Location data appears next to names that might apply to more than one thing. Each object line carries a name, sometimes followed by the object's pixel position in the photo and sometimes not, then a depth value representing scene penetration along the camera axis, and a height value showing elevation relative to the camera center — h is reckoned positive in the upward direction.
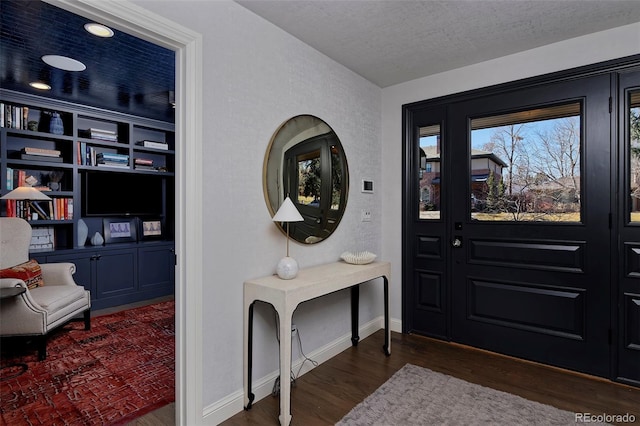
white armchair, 2.75 -0.75
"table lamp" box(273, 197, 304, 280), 2.17 -0.05
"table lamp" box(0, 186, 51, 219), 3.37 +0.18
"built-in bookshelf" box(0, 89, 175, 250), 3.72 +0.67
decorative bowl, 2.76 -0.39
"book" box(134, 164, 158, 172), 4.64 +0.61
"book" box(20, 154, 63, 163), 3.76 +0.62
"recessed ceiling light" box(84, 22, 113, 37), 2.34 +1.29
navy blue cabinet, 3.98 -0.75
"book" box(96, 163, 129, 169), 4.30 +0.61
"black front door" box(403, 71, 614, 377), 2.53 -0.11
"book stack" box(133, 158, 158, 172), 4.62 +0.66
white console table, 1.90 -0.52
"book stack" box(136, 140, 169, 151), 4.66 +0.94
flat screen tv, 4.27 +0.24
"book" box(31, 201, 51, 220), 3.86 +0.01
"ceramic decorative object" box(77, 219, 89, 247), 4.14 -0.26
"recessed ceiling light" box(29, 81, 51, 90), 3.43 +1.31
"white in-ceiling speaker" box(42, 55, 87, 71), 2.84 +1.30
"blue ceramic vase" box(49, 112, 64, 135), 3.92 +1.02
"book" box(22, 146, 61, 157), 3.76 +0.69
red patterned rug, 2.06 -1.21
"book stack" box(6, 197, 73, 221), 3.72 +0.04
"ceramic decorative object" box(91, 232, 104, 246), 4.23 -0.35
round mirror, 2.38 +0.28
